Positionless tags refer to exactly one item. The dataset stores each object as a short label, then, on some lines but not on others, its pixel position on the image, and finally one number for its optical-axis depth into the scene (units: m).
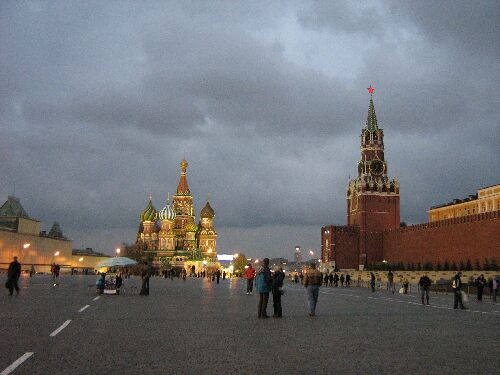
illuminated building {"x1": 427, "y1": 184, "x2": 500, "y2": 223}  92.31
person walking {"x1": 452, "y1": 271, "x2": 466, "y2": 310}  20.36
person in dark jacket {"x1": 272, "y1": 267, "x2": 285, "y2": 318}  15.68
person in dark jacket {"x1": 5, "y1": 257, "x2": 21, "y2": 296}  21.52
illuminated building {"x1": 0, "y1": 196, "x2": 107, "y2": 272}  101.73
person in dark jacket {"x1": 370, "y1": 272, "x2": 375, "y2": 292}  37.03
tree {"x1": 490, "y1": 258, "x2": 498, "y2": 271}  53.50
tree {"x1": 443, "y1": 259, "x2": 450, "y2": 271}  64.62
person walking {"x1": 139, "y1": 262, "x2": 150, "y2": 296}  26.21
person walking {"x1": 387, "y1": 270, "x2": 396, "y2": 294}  38.65
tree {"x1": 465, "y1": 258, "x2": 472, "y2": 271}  58.89
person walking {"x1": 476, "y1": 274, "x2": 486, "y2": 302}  27.22
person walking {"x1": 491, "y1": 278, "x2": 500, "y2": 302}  27.05
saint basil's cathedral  130.62
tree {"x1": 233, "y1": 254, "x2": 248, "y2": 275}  147.38
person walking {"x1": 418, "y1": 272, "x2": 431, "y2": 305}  22.85
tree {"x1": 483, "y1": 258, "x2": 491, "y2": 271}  55.10
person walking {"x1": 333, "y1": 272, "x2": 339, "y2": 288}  48.99
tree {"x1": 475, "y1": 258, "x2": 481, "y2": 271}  57.84
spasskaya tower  100.56
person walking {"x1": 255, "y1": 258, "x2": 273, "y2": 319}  15.29
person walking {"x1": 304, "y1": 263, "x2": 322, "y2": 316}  16.08
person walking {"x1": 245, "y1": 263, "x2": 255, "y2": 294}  29.75
